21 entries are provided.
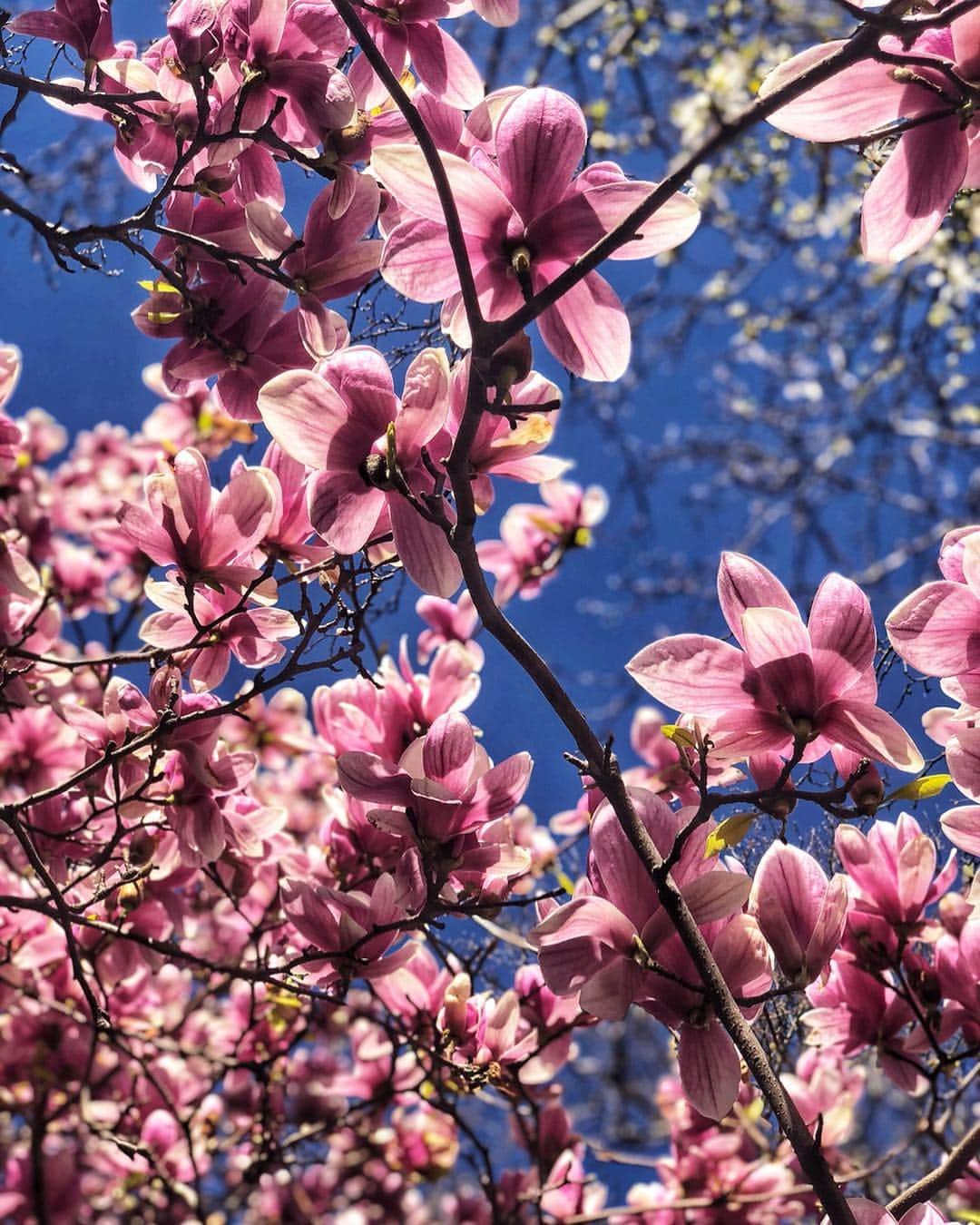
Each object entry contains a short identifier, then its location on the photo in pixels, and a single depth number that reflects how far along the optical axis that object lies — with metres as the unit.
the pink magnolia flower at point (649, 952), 0.81
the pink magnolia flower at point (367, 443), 0.86
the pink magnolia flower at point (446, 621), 1.70
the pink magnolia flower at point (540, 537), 1.95
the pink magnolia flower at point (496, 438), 0.92
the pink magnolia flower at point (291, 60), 1.00
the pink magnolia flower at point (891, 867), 1.07
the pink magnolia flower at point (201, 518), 1.04
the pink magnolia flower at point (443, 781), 0.99
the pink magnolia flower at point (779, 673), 0.81
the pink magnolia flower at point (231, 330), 1.11
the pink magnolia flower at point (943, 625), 0.83
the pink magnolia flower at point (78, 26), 1.10
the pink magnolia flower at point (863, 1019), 1.15
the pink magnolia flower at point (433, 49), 1.06
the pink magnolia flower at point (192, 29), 1.00
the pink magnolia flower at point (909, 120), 0.80
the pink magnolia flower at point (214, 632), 1.12
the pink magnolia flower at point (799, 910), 0.85
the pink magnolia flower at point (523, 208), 0.81
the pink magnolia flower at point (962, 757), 0.82
